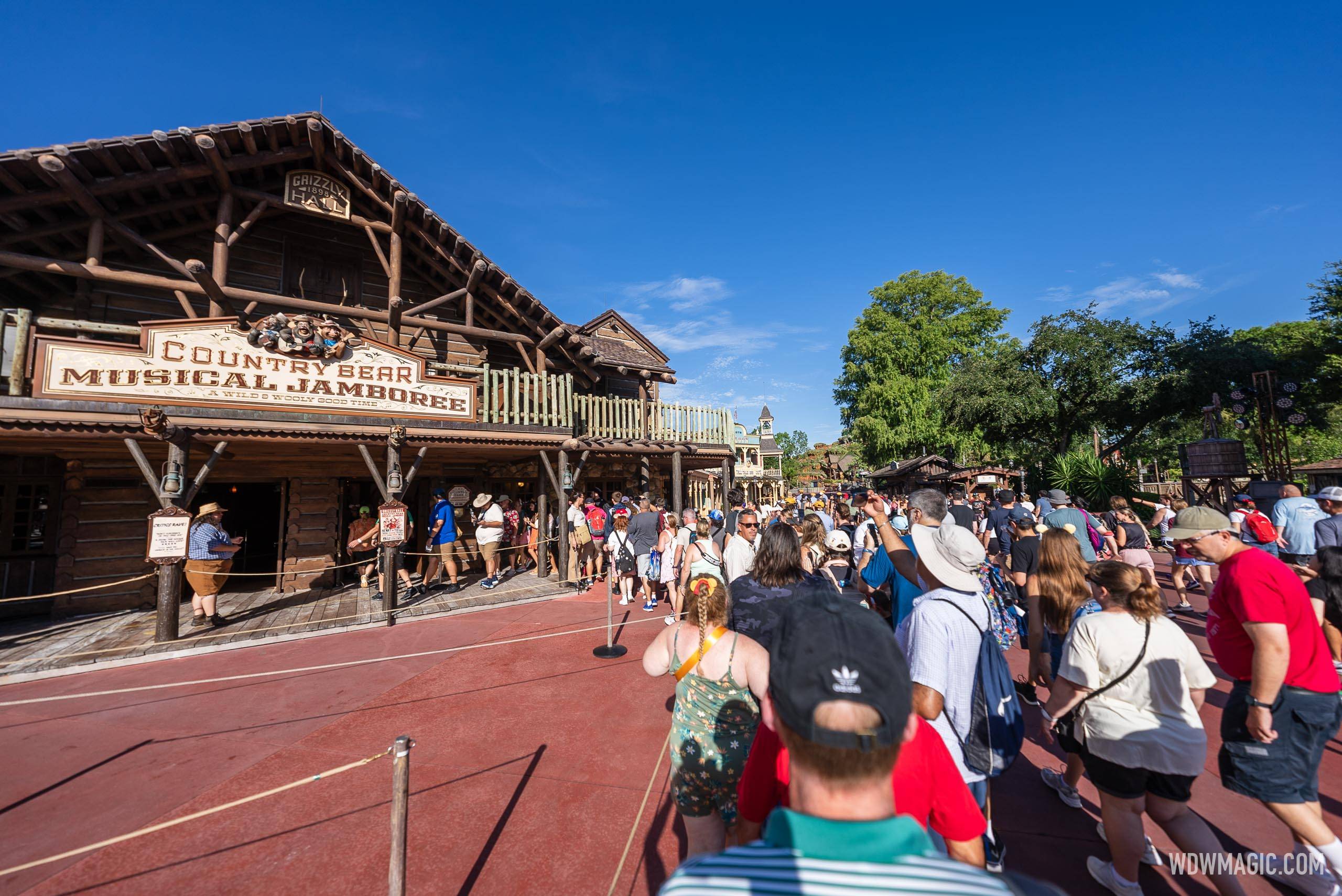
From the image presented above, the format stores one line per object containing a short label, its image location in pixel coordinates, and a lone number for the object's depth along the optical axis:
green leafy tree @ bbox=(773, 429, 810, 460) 82.74
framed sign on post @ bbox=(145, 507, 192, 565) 6.77
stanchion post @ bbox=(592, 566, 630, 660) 6.38
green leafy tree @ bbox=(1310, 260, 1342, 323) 18.34
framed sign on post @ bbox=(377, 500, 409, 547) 8.26
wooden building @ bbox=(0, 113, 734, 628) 7.29
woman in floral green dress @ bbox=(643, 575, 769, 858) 2.31
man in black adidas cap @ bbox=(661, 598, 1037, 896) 0.93
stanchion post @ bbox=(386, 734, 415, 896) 2.21
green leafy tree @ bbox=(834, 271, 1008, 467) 27.61
